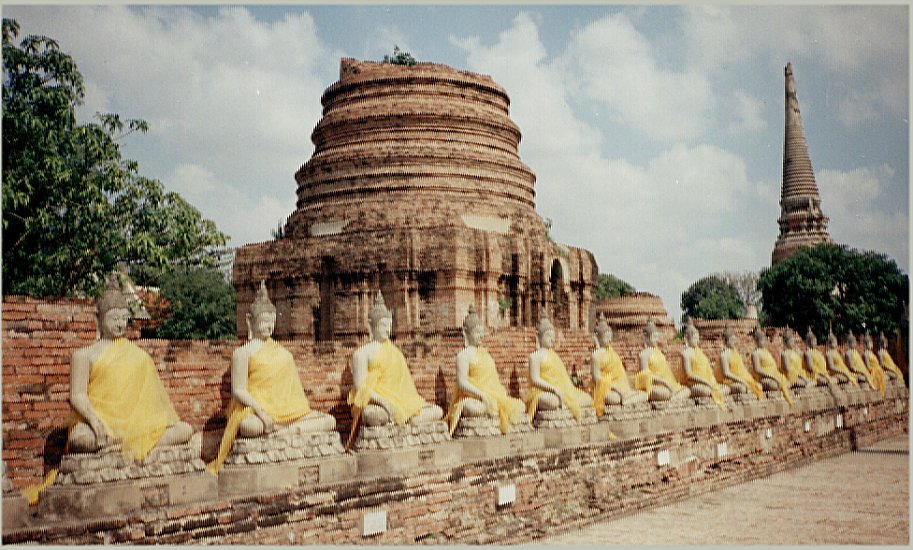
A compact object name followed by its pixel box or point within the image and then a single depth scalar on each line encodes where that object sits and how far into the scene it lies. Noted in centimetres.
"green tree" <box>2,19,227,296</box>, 1107
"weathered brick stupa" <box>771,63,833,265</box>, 4303
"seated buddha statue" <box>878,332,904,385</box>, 2150
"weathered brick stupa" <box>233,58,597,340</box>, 1565
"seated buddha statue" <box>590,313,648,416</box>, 1092
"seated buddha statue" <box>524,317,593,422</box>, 983
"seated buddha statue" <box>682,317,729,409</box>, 1280
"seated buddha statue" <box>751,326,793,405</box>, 1502
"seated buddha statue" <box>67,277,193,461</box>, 611
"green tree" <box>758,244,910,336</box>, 3039
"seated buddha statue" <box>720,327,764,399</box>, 1372
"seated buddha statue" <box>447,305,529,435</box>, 898
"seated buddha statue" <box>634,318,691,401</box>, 1183
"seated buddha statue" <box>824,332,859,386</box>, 1836
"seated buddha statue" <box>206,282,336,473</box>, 704
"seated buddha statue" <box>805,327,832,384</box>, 1730
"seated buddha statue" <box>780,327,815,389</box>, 1614
